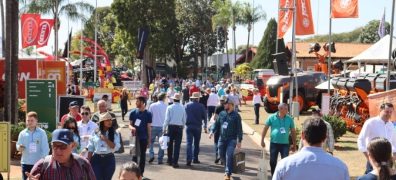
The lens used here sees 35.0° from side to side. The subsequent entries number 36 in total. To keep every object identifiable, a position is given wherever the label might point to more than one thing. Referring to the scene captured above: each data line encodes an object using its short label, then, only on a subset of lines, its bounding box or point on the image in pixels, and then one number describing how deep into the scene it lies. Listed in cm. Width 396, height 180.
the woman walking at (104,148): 841
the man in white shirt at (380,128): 886
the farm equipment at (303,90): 3095
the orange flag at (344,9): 1950
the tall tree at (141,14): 5791
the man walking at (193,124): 1423
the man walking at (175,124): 1377
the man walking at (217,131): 1370
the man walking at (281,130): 1083
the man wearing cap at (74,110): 1102
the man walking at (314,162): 483
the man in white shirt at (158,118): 1438
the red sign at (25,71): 1977
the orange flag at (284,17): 2338
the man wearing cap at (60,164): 518
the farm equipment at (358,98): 2031
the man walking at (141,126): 1198
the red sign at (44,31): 2997
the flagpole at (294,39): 2073
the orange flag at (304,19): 2212
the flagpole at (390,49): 1692
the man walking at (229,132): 1198
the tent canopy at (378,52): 2489
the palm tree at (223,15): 7775
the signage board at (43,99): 1648
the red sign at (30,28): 2934
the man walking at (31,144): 890
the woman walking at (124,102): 2651
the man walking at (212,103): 2316
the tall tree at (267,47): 6962
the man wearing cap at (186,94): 3256
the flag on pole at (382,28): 3864
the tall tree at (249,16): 7862
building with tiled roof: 7219
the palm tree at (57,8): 4391
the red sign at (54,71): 1927
